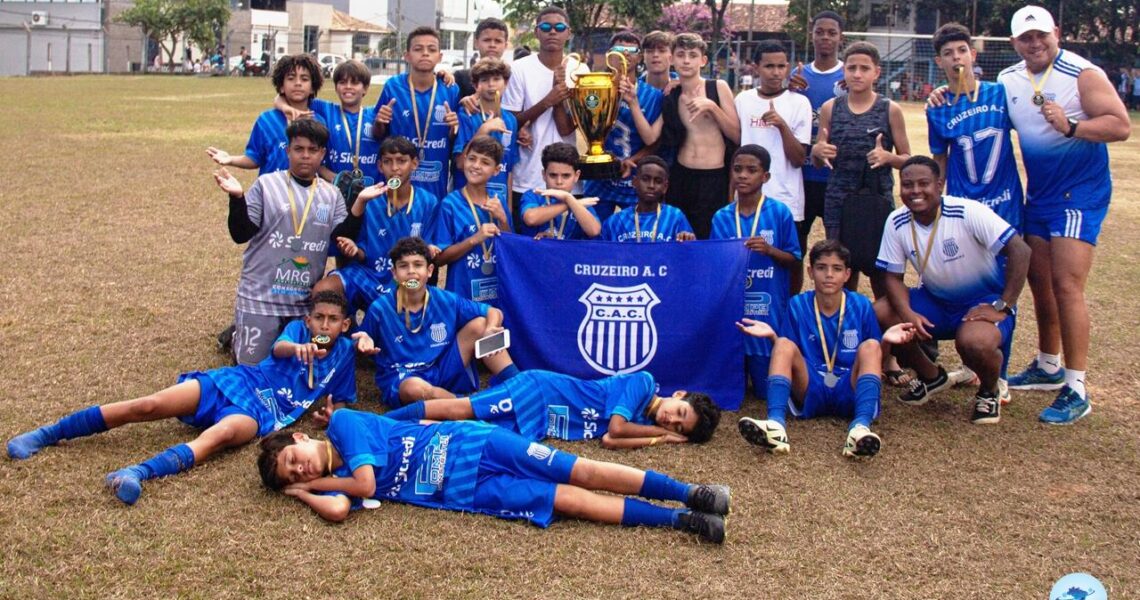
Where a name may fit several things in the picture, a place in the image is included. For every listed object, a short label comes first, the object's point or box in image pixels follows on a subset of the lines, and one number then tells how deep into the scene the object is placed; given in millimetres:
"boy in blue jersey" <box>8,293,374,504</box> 5324
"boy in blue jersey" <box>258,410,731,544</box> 4781
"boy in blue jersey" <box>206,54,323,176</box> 7293
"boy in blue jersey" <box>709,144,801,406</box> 6668
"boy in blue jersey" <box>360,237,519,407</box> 6090
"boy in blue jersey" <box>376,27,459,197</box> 7461
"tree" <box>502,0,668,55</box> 44781
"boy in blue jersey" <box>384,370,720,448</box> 5746
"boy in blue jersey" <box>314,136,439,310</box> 6758
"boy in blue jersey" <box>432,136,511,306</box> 6758
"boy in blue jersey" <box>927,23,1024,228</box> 6707
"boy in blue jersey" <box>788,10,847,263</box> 7594
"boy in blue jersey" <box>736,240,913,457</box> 6043
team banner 6586
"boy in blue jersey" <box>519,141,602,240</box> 6824
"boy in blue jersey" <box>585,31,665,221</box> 7512
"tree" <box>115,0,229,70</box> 64812
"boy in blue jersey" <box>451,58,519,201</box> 7434
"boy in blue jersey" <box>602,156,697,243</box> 6812
